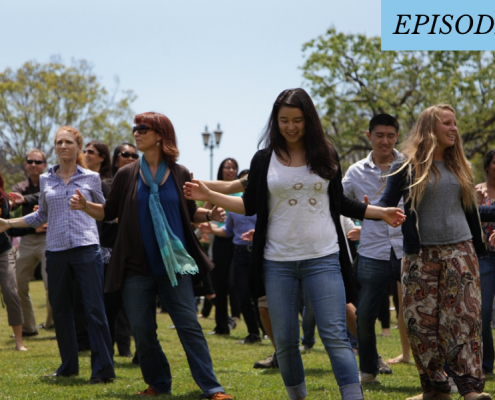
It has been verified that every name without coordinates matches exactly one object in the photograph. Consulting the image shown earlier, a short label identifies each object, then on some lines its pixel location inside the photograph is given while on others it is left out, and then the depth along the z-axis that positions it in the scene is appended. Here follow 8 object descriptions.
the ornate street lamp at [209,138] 58.76
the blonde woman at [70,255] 11.90
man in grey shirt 11.43
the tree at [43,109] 84.13
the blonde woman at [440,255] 9.46
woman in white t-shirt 8.24
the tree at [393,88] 59.10
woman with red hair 10.16
